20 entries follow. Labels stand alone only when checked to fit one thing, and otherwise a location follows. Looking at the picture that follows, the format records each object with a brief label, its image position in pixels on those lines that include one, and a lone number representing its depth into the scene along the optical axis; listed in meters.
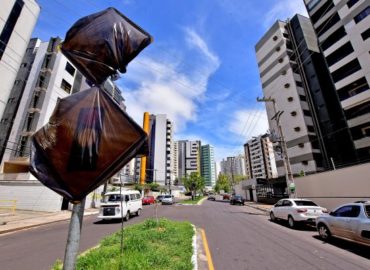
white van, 14.49
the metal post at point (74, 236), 1.81
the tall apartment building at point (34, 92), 29.30
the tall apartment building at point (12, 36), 20.00
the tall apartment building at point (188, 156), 141.62
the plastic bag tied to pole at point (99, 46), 2.23
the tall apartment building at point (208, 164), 173.85
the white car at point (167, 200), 36.00
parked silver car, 6.62
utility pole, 17.89
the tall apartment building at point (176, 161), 129.45
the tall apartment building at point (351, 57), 27.81
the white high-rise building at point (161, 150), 92.12
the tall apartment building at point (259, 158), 111.88
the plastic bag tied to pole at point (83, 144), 1.87
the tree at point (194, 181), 54.50
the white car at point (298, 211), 10.93
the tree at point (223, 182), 87.50
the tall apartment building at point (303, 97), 33.44
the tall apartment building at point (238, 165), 174.55
